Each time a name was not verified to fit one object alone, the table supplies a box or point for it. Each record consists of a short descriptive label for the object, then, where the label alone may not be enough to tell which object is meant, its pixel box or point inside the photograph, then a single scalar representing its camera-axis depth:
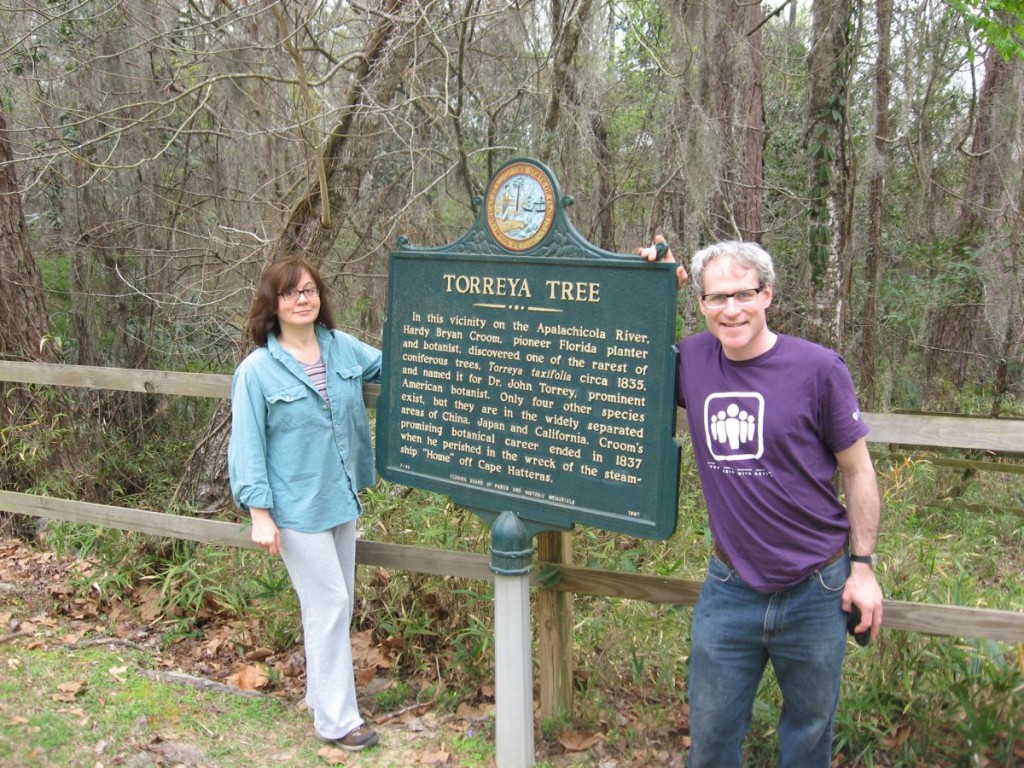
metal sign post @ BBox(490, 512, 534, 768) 3.11
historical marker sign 2.79
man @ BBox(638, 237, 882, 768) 2.42
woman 3.29
